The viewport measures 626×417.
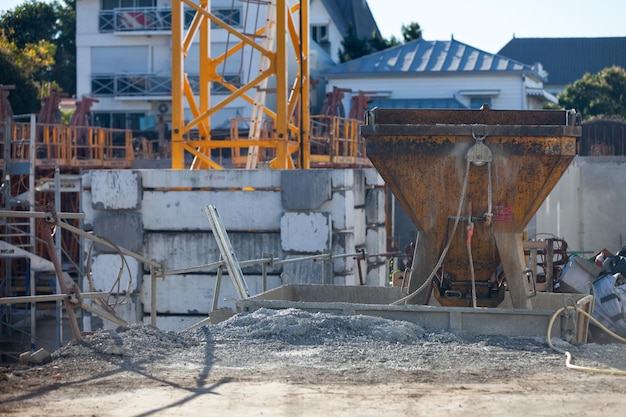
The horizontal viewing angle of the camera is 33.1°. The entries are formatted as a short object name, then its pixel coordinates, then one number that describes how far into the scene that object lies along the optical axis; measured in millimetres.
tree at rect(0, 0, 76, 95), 55250
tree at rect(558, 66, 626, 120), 53406
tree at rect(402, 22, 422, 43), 61094
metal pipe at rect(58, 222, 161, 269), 9172
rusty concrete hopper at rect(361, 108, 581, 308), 10164
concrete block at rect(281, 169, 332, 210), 14852
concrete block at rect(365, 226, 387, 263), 16745
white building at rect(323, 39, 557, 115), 46125
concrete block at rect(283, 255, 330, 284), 14797
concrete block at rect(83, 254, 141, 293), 15242
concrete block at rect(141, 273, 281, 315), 15000
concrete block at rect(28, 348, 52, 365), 8336
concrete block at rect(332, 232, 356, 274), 15016
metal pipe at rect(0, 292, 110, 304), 8359
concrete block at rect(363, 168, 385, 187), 16578
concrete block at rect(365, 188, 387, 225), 16734
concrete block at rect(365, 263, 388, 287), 16484
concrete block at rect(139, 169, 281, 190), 15258
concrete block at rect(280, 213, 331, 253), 14859
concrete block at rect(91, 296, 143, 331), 15280
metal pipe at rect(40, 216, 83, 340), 9031
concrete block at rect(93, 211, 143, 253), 15258
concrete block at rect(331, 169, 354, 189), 14883
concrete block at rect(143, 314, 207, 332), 15094
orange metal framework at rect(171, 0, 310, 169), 17781
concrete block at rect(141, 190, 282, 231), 15086
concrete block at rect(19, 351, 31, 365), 8316
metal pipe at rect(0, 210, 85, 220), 8664
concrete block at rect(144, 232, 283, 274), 15070
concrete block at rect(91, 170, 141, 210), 15250
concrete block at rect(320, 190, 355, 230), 14930
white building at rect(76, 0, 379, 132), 48812
